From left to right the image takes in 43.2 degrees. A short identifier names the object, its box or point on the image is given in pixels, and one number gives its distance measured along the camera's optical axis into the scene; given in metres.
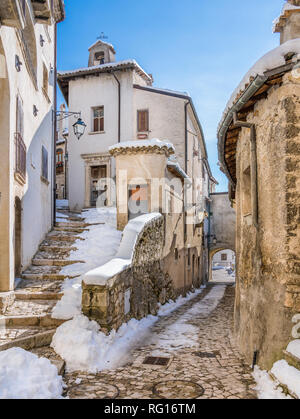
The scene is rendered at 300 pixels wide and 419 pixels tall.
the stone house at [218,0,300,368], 4.53
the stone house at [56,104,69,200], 21.81
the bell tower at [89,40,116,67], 20.20
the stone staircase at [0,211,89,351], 5.61
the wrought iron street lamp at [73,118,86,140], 11.44
